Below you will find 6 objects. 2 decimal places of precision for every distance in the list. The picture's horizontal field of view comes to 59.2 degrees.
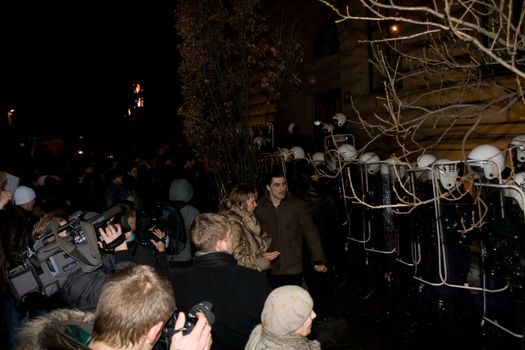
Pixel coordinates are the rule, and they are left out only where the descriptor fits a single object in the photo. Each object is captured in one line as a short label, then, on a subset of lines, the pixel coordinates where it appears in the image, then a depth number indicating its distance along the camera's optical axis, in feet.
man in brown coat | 18.76
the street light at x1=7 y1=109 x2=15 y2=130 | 108.58
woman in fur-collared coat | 13.30
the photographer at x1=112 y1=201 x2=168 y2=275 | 13.96
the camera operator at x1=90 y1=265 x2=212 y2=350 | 6.61
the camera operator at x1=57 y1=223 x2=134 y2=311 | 10.00
